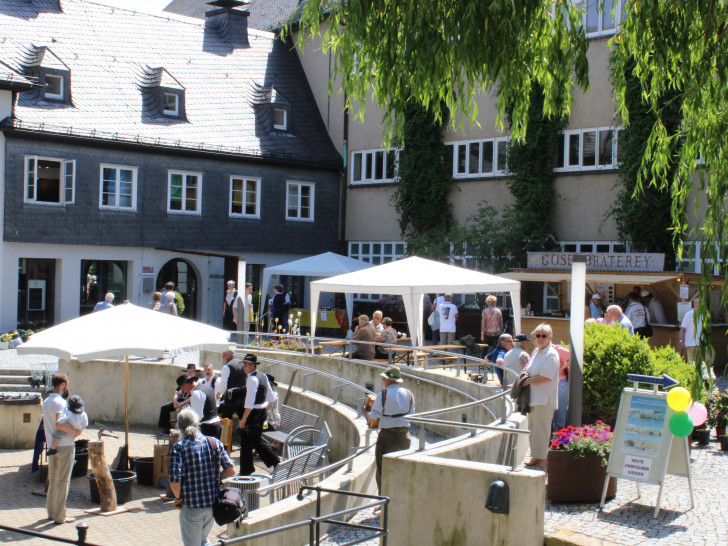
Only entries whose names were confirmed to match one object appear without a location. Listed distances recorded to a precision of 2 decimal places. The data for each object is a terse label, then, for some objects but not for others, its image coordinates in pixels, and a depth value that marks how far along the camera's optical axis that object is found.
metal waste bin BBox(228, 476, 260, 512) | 10.12
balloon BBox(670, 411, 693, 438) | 8.55
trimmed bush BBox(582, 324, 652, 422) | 11.95
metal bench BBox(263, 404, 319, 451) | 13.11
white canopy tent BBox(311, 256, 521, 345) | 18.17
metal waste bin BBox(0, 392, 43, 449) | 15.76
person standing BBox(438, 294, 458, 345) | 22.77
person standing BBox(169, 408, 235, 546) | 8.16
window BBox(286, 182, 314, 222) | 34.56
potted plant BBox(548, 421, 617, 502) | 9.04
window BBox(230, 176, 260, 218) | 33.06
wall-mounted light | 7.53
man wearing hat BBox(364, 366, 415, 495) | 10.20
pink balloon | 9.25
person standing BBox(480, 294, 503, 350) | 19.69
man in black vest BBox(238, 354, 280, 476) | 12.67
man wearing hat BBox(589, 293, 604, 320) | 21.89
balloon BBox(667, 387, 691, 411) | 8.55
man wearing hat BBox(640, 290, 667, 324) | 22.06
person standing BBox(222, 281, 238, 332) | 25.84
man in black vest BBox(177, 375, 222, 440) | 12.80
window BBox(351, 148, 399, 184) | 32.88
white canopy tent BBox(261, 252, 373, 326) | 26.33
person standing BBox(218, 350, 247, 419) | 14.34
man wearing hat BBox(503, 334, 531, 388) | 13.08
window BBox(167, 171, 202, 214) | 31.50
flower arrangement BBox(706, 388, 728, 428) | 12.61
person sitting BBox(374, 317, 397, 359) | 19.22
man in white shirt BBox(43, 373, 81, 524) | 11.25
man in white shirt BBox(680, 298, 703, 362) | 17.66
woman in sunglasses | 9.77
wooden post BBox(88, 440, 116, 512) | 11.81
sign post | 8.73
